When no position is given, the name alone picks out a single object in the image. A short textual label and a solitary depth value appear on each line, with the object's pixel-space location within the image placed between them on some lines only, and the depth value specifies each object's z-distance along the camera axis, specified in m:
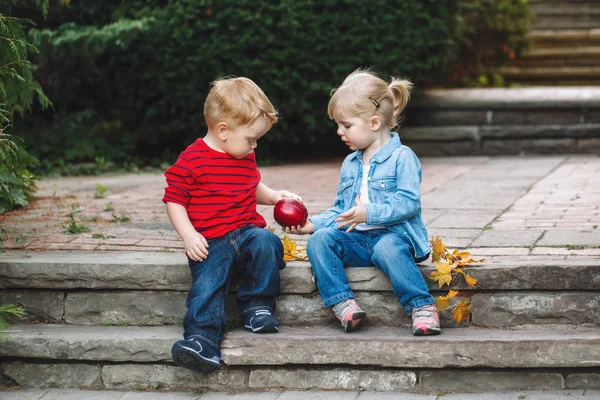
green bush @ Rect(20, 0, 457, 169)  13.98
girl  6.64
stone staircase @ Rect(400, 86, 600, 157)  16.08
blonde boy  6.76
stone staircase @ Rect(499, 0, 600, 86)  22.10
